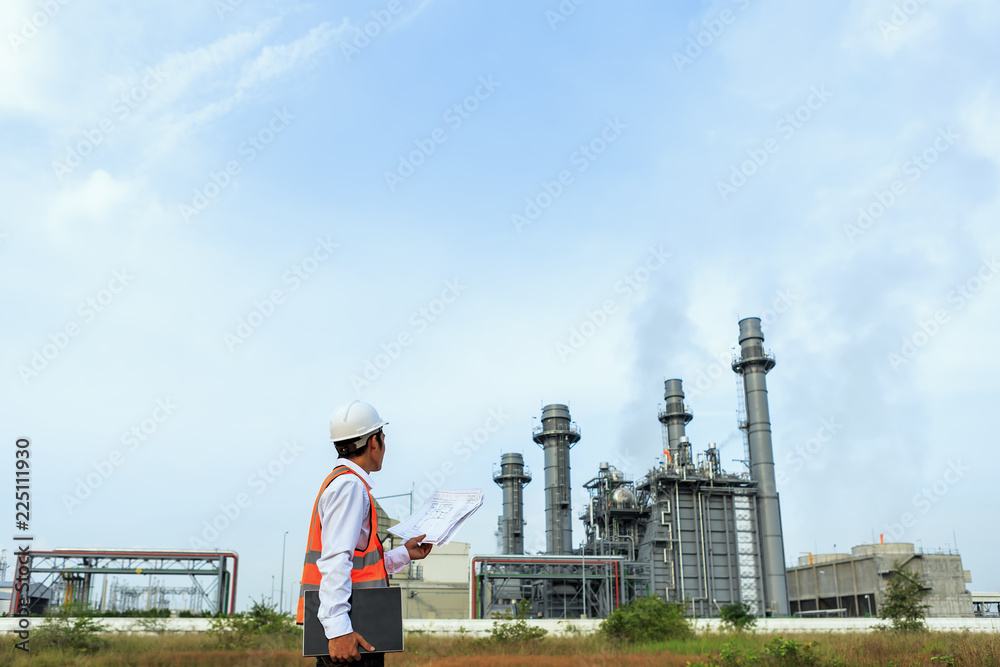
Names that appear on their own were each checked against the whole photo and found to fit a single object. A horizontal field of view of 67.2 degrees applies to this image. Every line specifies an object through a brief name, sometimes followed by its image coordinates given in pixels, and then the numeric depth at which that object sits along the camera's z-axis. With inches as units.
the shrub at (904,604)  1044.4
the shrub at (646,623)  894.4
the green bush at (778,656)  452.4
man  127.5
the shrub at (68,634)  794.8
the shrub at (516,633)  856.9
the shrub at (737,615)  1085.6
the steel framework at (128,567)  1718.8
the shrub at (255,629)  869.8
